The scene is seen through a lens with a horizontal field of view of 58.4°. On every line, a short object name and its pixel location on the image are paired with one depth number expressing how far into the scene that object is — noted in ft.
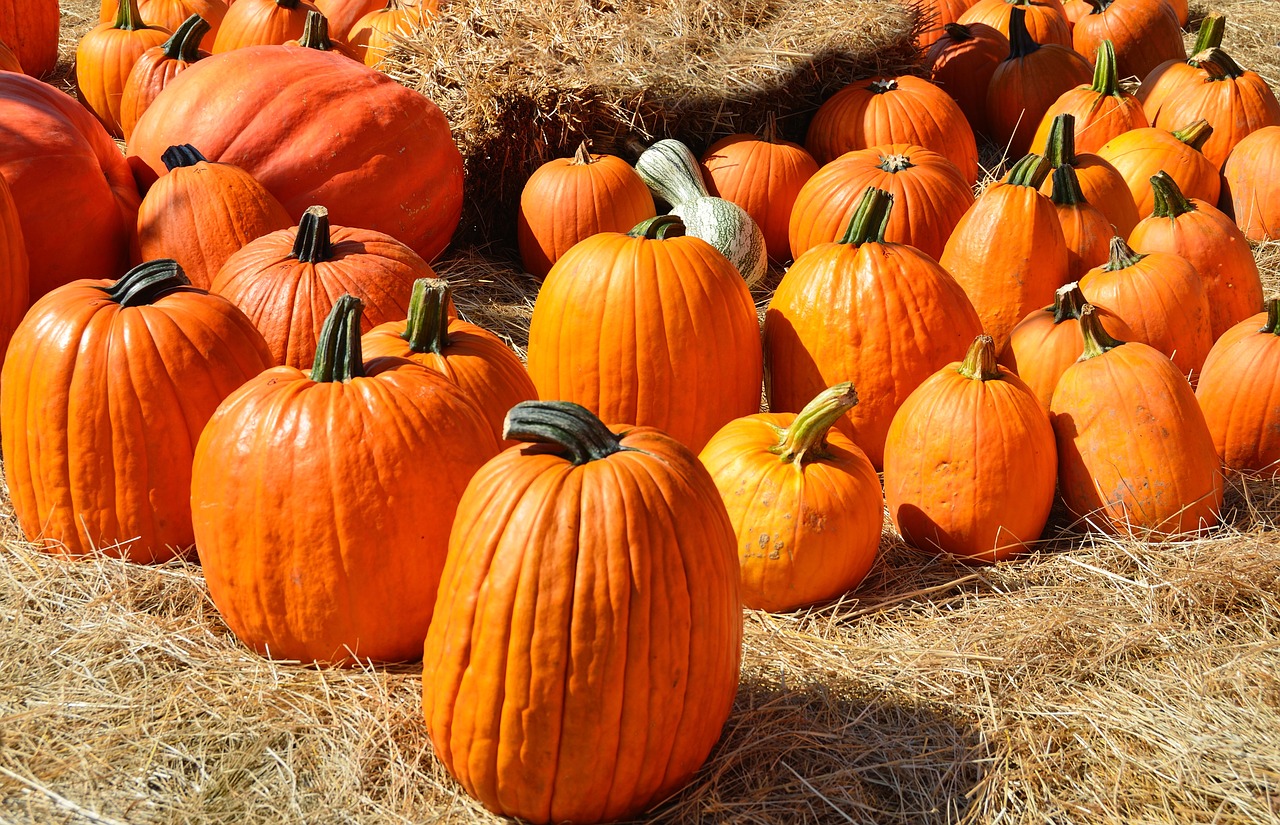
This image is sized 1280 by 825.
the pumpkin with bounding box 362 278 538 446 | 10.21
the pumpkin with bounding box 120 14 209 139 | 19.16
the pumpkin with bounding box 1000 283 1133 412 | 12.25
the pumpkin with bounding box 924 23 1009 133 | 22.38
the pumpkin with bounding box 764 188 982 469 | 12.37
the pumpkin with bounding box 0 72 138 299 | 13.70
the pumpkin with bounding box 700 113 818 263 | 18.45
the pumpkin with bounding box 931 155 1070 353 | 13.66
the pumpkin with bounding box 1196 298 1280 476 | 12.13
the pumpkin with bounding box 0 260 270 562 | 10.34
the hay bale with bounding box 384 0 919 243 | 17.93
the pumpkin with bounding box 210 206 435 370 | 12.00
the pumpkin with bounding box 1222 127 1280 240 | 18.06
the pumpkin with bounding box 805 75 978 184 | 19.27
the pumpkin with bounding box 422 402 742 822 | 7.14
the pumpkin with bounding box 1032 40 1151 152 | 19.13
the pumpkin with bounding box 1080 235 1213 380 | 13.19
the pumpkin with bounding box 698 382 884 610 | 10.27
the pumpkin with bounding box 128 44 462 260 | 15.53
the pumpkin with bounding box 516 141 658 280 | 16.99
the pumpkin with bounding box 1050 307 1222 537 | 11.12
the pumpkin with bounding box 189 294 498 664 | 8.82
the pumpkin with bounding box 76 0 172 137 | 21.40
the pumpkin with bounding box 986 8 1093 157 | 21.24
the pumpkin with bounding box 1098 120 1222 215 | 17.34
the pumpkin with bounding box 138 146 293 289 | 13.70
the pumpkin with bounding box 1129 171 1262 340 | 14.57
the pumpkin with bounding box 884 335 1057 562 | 10.92
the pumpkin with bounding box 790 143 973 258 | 16.06
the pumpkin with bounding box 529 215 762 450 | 12.04
